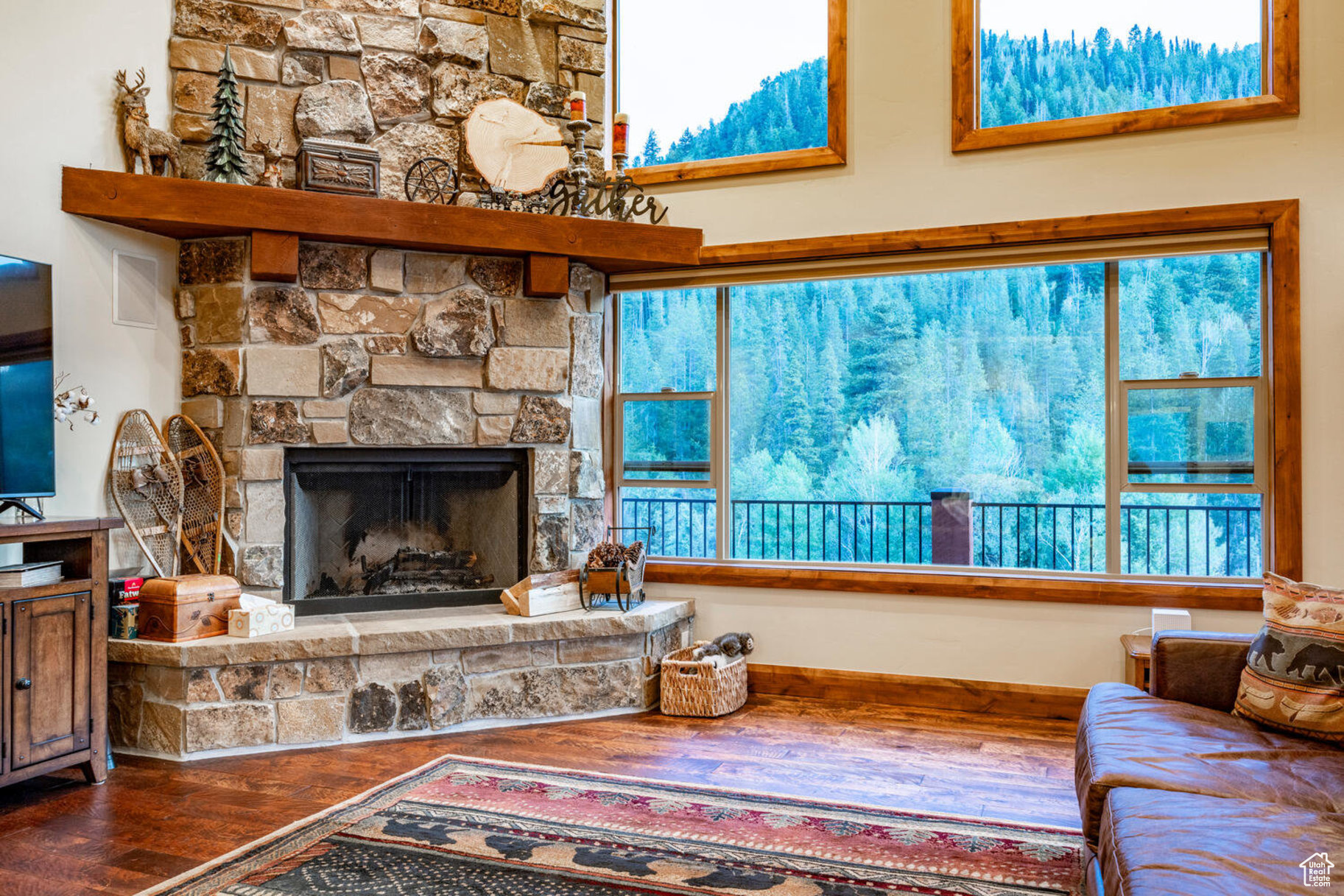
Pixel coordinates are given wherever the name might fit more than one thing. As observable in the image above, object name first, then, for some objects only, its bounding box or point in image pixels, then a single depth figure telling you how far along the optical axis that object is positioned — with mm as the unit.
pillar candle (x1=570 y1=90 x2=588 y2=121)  4039
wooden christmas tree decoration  3584
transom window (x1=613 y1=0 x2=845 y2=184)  4242
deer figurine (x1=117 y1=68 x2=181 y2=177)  3529
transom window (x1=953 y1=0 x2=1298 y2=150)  3623
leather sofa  1495
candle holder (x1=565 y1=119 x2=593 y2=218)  4062
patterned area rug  2281
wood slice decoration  3994
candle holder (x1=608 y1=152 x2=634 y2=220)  4105
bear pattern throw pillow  2217
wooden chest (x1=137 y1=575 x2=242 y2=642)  3320
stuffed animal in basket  3924
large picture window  3703
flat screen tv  2926
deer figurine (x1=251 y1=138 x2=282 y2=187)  3715
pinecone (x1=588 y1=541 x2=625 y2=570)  3969
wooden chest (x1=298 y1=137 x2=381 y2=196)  3688
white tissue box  3393
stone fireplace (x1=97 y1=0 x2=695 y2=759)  3455
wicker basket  3807
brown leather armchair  2484
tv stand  2760
